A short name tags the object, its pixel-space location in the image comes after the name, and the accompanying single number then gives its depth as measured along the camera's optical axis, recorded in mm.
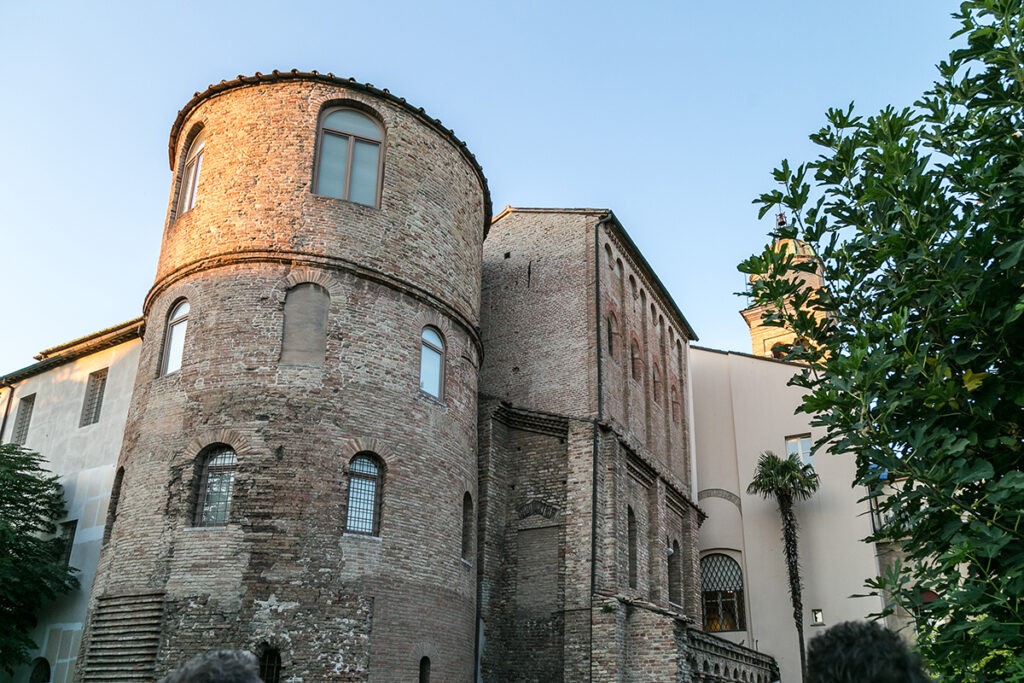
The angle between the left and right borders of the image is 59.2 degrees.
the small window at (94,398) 22547
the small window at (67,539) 21094
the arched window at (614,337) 23864
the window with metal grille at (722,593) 26891
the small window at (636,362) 25266
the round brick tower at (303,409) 14398
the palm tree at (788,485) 25906
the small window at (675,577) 24656
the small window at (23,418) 24781
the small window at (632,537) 21672
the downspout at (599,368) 19234
